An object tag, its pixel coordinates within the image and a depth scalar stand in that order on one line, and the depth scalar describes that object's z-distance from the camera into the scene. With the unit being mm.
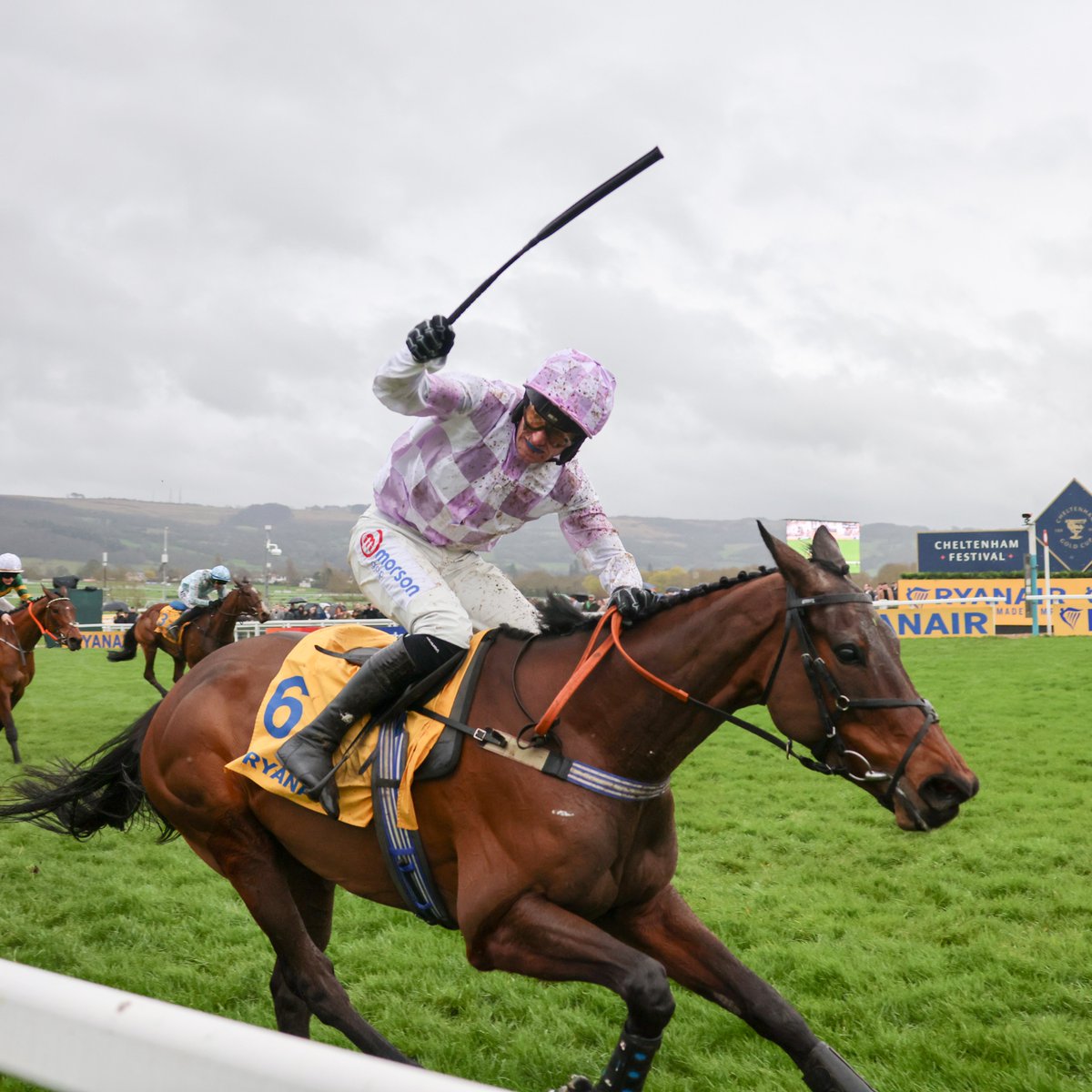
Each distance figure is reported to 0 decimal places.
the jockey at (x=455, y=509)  3457
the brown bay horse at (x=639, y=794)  2869
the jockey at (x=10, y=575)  13625
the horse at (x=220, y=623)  13273
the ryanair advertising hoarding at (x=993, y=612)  20672
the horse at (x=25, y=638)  11445
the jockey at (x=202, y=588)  14180
